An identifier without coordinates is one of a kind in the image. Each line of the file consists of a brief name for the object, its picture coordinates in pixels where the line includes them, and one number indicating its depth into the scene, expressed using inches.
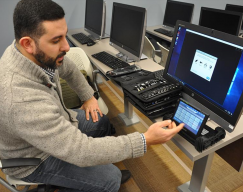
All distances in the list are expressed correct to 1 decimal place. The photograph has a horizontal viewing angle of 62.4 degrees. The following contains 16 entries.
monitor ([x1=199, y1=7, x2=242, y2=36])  101.7
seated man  32.0
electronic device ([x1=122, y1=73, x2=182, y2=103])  44.0
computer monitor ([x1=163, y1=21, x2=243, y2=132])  34.7
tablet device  35.1
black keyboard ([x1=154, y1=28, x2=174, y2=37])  129.6
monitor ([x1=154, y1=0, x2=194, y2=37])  125.4
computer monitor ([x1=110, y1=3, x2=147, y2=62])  66.3
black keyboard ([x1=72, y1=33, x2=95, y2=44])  99.1
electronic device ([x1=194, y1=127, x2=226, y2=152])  35.1
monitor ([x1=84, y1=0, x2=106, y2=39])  94.5
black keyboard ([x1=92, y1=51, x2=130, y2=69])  70.2
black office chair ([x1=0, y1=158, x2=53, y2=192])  36.7
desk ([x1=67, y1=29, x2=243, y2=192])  37.0
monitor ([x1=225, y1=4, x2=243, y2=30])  130.9
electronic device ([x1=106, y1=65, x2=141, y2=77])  61.1
